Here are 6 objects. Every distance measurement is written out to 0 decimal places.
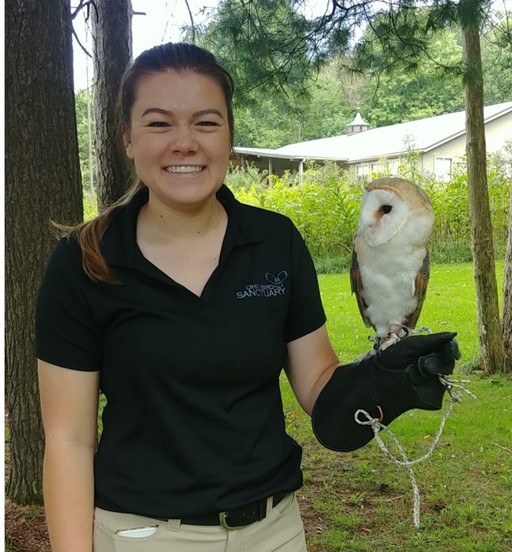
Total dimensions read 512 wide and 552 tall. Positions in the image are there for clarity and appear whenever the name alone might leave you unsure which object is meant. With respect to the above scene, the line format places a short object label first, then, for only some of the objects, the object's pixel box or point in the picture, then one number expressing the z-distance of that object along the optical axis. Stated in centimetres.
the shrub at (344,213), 423
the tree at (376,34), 333
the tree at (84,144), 1814
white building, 1448
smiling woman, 112
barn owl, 117
